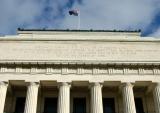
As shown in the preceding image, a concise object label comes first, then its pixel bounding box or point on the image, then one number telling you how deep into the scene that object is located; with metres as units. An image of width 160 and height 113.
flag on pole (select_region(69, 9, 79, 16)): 40.25
